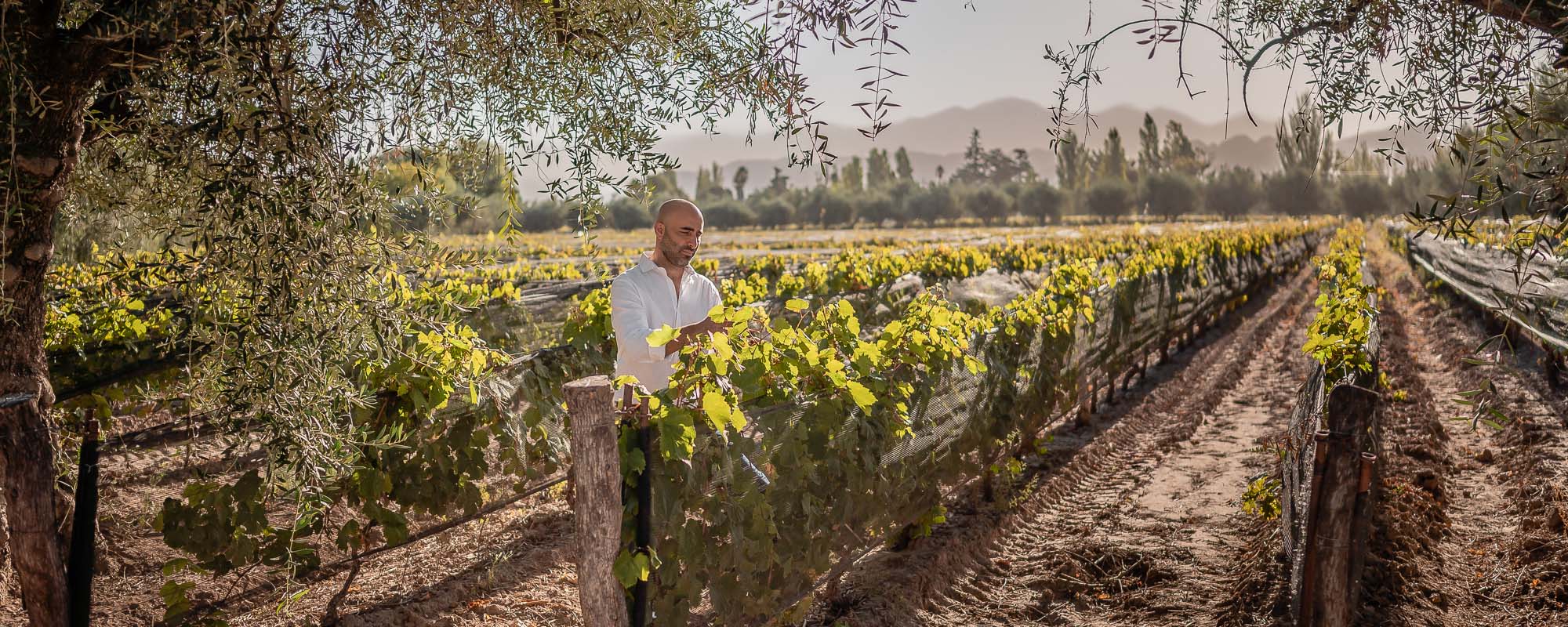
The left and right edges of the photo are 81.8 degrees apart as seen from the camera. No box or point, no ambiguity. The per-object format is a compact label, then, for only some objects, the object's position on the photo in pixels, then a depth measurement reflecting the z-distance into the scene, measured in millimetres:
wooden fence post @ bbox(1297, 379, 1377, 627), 4203
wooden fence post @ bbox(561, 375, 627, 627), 3068
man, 3836
